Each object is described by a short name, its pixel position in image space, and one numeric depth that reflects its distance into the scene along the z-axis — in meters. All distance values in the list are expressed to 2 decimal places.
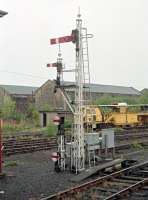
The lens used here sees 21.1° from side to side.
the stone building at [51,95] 44.94
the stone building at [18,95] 58.72
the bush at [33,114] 45.80
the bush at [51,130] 28.15
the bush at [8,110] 47.00
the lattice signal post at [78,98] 12.30
